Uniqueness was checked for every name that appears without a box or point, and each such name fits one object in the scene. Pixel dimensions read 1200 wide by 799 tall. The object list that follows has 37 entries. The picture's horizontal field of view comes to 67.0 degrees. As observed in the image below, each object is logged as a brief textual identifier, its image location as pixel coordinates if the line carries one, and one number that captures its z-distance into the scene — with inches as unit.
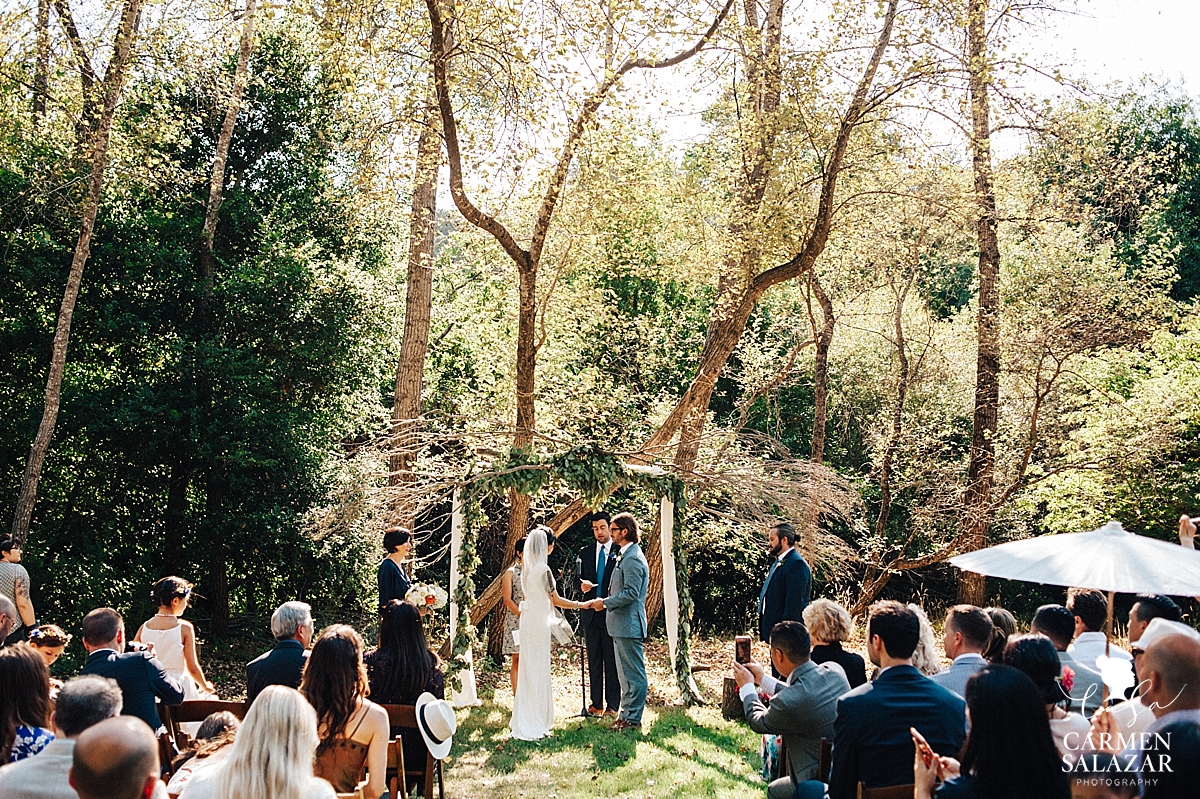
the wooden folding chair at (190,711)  191.5
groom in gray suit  317.7
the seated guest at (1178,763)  102.6
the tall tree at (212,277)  500.1
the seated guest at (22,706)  141.6
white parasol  182.4
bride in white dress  313.4
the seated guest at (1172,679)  118.3
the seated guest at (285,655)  186.1
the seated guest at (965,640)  175.0
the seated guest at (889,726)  144.9
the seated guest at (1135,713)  142.6
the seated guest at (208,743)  139.1
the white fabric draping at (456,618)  348.6
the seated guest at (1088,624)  195.3
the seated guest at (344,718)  150.3
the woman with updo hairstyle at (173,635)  227.9
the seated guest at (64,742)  117.1
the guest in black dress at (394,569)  283.7
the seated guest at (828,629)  191.9
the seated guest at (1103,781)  124.5
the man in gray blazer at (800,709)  172.2
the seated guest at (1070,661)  172.1
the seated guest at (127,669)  181.2
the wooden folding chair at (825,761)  166.9
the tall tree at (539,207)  383.6
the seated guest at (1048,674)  148.8
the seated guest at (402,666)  192.1
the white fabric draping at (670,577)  368.8
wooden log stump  350.9
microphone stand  343.0
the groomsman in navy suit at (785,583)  291.6
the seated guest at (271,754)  114.3
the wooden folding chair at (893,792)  138.9
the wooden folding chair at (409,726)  184.7
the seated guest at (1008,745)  106.8
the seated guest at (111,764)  96.8
